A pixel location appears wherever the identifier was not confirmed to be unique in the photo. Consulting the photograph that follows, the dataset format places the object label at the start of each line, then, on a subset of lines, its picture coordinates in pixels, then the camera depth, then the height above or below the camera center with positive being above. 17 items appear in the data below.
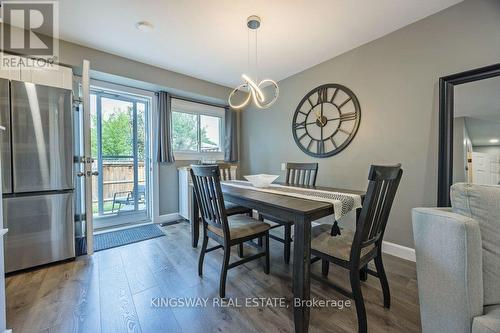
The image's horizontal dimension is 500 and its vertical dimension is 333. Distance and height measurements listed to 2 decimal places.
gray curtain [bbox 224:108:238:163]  4.14 +0.52
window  3.65 +0.69
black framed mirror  1.88 +0.29
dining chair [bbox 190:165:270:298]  1.58 -0.53
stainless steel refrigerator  1.84 -0.09
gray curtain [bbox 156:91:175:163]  3.31 +0.54
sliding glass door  3.07 +0.09
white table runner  1.46 -0.27
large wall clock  2.61 +0.60
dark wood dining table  1.21 -0.37
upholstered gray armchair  0.87 -0.44
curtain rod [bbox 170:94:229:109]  3.55 +1.16
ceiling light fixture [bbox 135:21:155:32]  2.08 +1.42
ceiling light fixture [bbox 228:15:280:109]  1.96 +0.74
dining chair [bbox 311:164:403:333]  1.18 -0.56
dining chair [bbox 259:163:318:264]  2.10 -0.18
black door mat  2.32 -0.99
